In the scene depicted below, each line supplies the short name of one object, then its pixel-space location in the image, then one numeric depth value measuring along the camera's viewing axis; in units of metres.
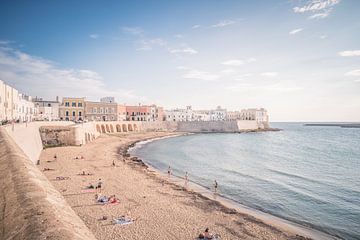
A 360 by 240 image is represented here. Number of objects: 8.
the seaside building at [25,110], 44.94
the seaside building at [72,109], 72.19
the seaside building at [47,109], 66.38
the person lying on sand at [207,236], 12.79
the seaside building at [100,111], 77.19
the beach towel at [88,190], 19.66
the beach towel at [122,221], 14.06
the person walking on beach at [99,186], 20.42
